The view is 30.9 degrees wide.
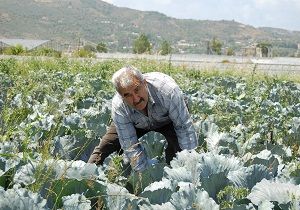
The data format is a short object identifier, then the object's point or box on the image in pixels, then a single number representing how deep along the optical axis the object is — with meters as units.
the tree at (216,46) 71.21
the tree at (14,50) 29.02
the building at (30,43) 63.56
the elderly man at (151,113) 3.52
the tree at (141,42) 71.30
